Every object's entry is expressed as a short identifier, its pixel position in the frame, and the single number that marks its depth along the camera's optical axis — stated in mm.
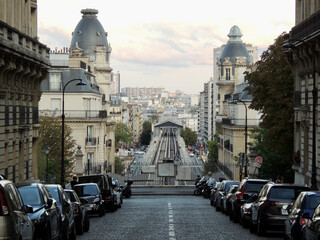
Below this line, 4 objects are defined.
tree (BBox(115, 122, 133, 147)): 183375
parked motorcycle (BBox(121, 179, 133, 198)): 56850
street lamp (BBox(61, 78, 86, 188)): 43134
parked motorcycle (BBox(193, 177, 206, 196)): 59675
